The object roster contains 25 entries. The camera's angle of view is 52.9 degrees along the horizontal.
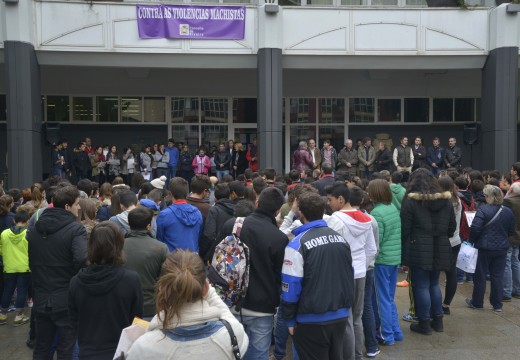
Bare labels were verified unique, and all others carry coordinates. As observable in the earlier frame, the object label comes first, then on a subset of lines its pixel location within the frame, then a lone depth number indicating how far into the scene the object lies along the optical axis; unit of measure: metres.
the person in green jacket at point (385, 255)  5.98
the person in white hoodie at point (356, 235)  5.16
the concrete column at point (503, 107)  14.88
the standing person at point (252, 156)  16.77
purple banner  14.39
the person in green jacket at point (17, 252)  6.91
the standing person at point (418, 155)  16.83
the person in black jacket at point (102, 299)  3.56
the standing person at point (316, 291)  4.04
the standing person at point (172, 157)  17.11
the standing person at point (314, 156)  15.99
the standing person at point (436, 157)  16.78
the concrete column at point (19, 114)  13.56
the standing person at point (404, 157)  16.48
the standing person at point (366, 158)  16.44
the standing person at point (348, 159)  16.39
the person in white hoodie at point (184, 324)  2.65
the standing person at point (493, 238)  7.30
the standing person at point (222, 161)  16.70
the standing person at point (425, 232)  6.14
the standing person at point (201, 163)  16.75
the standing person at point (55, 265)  4.65
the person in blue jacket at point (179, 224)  5.52
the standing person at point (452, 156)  16.56
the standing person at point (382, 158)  16.52
